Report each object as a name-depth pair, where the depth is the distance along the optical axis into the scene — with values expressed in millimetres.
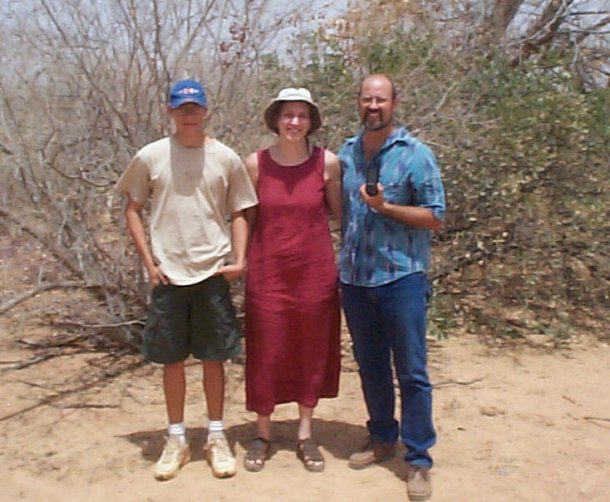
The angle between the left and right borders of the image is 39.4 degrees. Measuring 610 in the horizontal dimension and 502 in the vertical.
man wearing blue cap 3734
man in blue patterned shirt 3578
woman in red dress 3811
